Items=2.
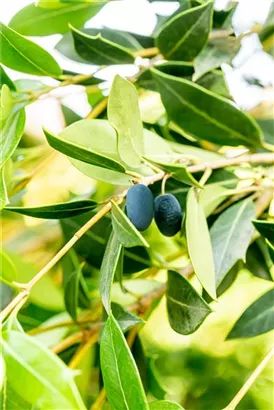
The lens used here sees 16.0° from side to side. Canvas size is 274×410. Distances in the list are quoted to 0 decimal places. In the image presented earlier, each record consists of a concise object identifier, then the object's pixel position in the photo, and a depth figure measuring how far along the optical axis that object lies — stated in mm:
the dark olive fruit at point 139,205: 310
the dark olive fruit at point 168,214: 329
